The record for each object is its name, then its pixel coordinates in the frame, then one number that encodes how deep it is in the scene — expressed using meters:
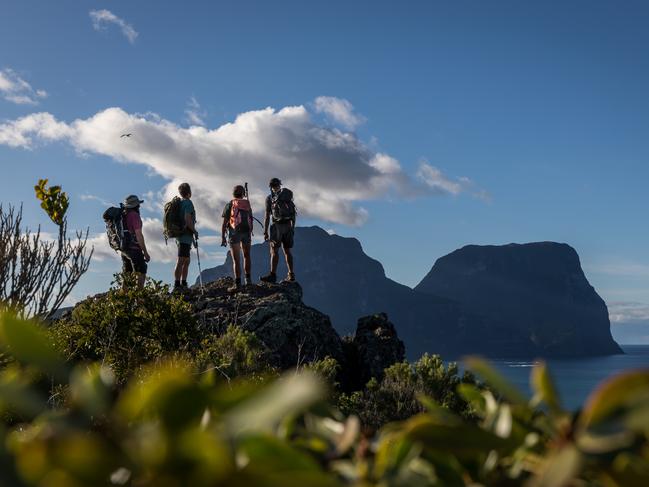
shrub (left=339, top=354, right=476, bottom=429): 9.79
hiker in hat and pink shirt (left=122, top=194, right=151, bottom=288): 9.87
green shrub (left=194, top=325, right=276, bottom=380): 7.29
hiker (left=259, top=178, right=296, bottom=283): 11.94
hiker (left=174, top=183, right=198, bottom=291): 10.85
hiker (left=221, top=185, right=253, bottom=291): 11.49
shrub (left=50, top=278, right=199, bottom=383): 7.79
